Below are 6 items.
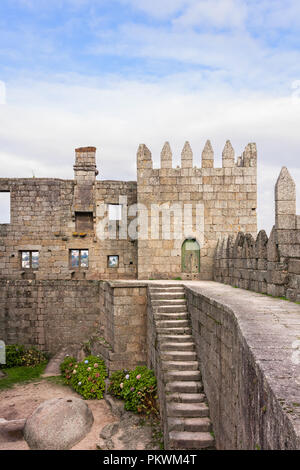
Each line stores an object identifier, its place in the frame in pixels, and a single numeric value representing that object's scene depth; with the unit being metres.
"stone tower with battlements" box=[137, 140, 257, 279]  12.45
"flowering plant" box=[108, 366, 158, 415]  8.18
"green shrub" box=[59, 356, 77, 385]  10.84
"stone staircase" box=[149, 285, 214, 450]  6.02
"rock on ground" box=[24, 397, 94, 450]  7.05
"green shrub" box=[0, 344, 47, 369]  12.52
